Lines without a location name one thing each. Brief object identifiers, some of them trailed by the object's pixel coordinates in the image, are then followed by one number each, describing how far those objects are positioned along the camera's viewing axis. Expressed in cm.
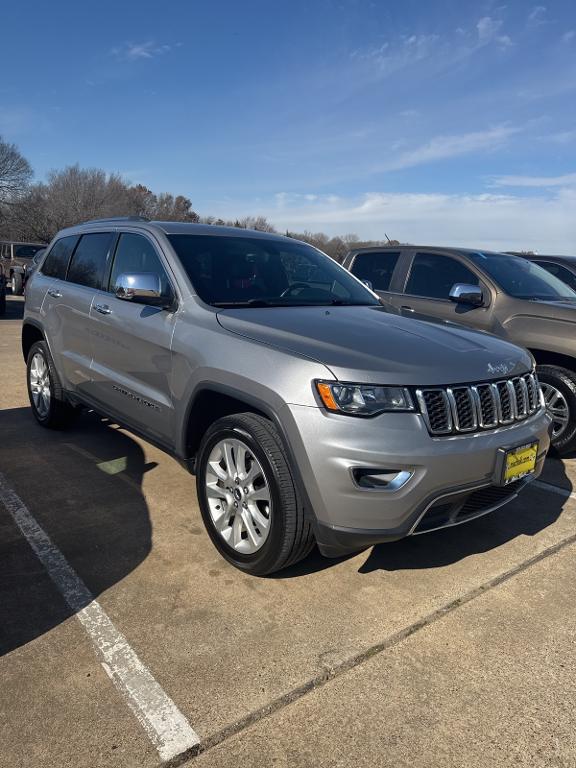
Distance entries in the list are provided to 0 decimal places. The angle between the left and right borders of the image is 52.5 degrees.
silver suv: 250
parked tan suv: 504
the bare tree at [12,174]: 4984
